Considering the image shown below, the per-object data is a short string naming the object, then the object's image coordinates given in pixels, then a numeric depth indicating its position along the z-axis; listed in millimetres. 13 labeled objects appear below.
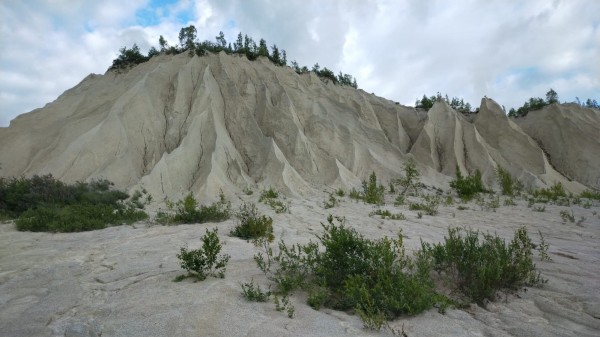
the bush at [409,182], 17031
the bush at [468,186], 15836
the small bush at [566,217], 9905
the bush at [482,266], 4578
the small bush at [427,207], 11461
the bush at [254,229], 7629
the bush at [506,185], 16188
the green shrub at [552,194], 14817
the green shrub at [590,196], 16125
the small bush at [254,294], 4324
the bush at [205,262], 5055
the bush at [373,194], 13625
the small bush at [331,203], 12581
